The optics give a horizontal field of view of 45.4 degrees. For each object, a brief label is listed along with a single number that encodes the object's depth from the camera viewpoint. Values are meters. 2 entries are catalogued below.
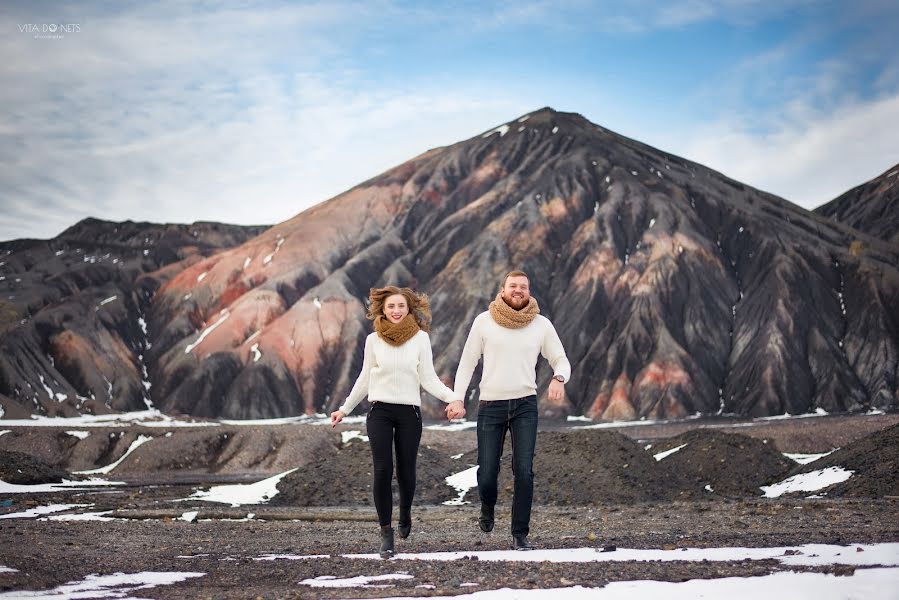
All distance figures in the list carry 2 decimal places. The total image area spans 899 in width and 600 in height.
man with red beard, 12.06
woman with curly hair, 11.98
